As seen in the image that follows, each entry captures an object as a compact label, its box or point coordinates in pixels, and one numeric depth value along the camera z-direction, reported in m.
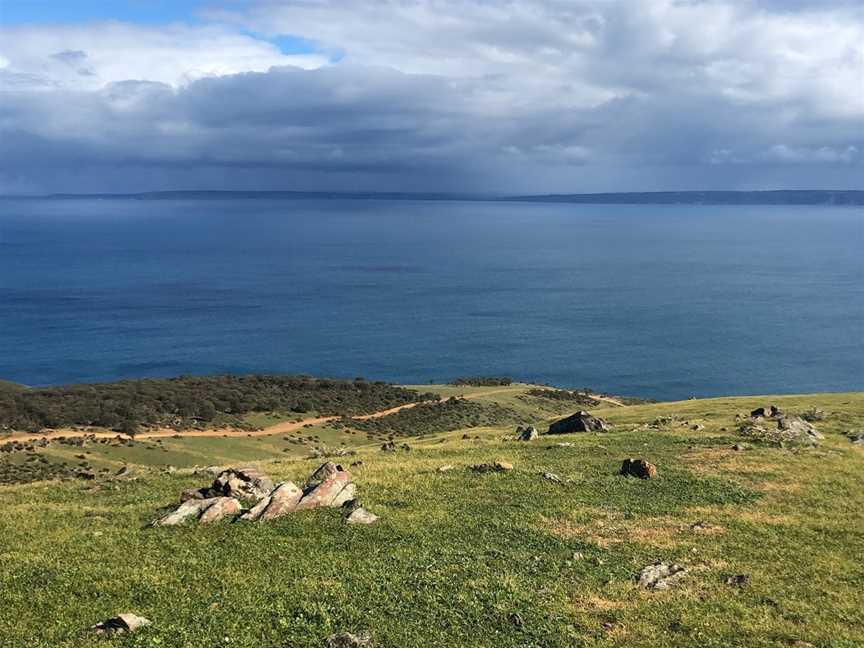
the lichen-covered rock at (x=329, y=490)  25.48
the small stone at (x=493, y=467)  32.75
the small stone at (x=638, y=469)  31.77
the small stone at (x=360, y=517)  24.16
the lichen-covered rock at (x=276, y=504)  24.25
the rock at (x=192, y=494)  26.84
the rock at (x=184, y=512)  24.00
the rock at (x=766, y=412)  47.84
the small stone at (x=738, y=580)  20.12
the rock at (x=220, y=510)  24.09
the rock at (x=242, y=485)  26.67
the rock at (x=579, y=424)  46.44
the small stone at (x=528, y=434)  43.84
